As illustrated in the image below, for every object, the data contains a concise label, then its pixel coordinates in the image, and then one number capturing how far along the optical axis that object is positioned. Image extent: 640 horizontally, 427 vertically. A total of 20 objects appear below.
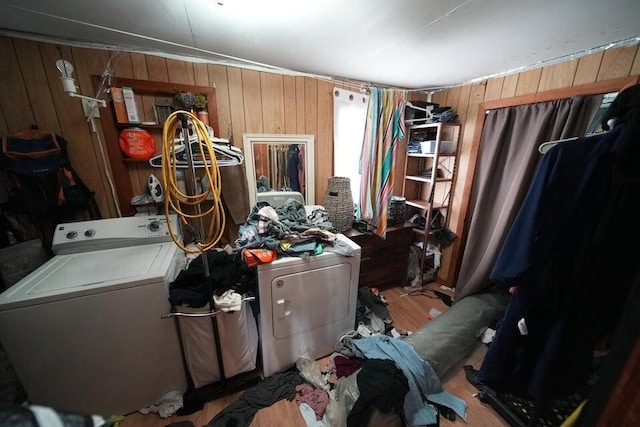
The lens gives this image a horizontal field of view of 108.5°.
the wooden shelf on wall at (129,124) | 1.65
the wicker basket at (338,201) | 2.22
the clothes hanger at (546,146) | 1.09
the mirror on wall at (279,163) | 2.10
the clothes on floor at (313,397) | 1.44
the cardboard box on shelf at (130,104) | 1.63
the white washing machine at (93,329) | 1.12
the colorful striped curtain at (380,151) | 2.23
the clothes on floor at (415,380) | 1.35
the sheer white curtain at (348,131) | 2.35
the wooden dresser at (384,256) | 2.37
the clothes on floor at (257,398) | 1.38
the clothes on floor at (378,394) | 1.18
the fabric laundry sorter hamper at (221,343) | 1.40
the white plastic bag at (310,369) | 1.59
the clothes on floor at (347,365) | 1.57
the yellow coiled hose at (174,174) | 1.09
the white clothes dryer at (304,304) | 1.52
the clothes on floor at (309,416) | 1.38
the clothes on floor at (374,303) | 2.16
